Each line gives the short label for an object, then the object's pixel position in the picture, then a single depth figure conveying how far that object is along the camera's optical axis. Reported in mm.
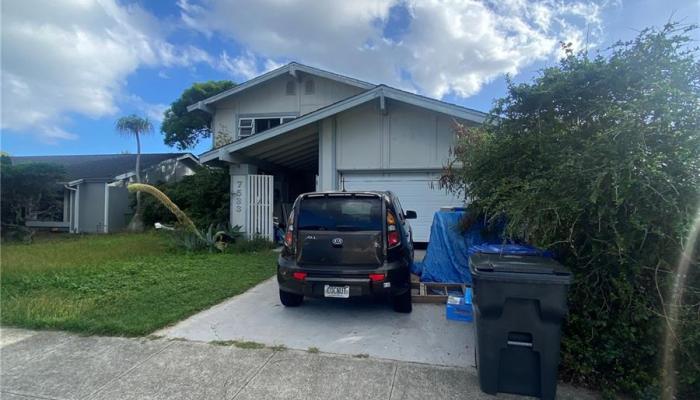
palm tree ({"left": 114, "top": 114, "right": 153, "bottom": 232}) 17828
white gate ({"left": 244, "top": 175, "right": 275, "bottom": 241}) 11027
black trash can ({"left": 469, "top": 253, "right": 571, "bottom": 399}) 2918
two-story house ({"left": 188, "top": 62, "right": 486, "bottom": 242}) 9953
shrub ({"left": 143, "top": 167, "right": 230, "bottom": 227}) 13203
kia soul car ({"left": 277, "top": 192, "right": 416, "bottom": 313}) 4613
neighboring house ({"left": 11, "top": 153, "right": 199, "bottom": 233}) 16984
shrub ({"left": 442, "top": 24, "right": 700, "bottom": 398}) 2975
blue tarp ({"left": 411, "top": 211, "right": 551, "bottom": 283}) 6238
